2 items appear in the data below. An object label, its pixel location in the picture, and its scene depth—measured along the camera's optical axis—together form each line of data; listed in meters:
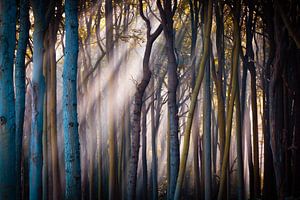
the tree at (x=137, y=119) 18.19
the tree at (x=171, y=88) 17.67
